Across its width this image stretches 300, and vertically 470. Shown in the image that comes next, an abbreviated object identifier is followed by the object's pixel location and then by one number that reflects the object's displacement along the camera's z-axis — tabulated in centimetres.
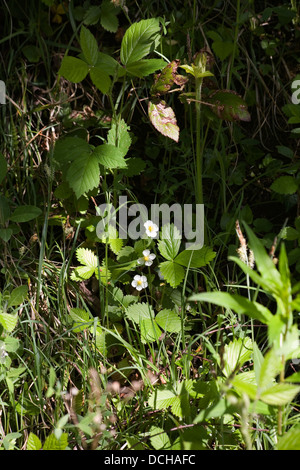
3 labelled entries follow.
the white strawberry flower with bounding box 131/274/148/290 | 125
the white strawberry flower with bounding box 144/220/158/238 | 125
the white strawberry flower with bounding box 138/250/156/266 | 125
